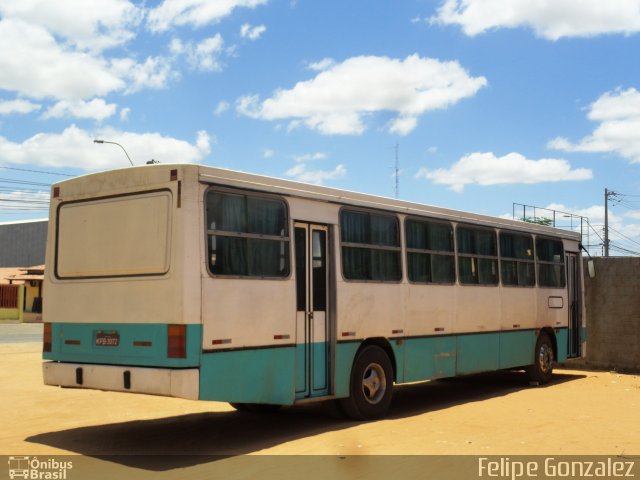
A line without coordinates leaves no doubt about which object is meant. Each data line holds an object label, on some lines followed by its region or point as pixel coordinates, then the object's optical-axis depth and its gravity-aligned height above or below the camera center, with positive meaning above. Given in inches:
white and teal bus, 347.6 +14.3
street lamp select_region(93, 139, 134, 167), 1335.4 +298.5
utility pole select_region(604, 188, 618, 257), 2711.6 +295.2
